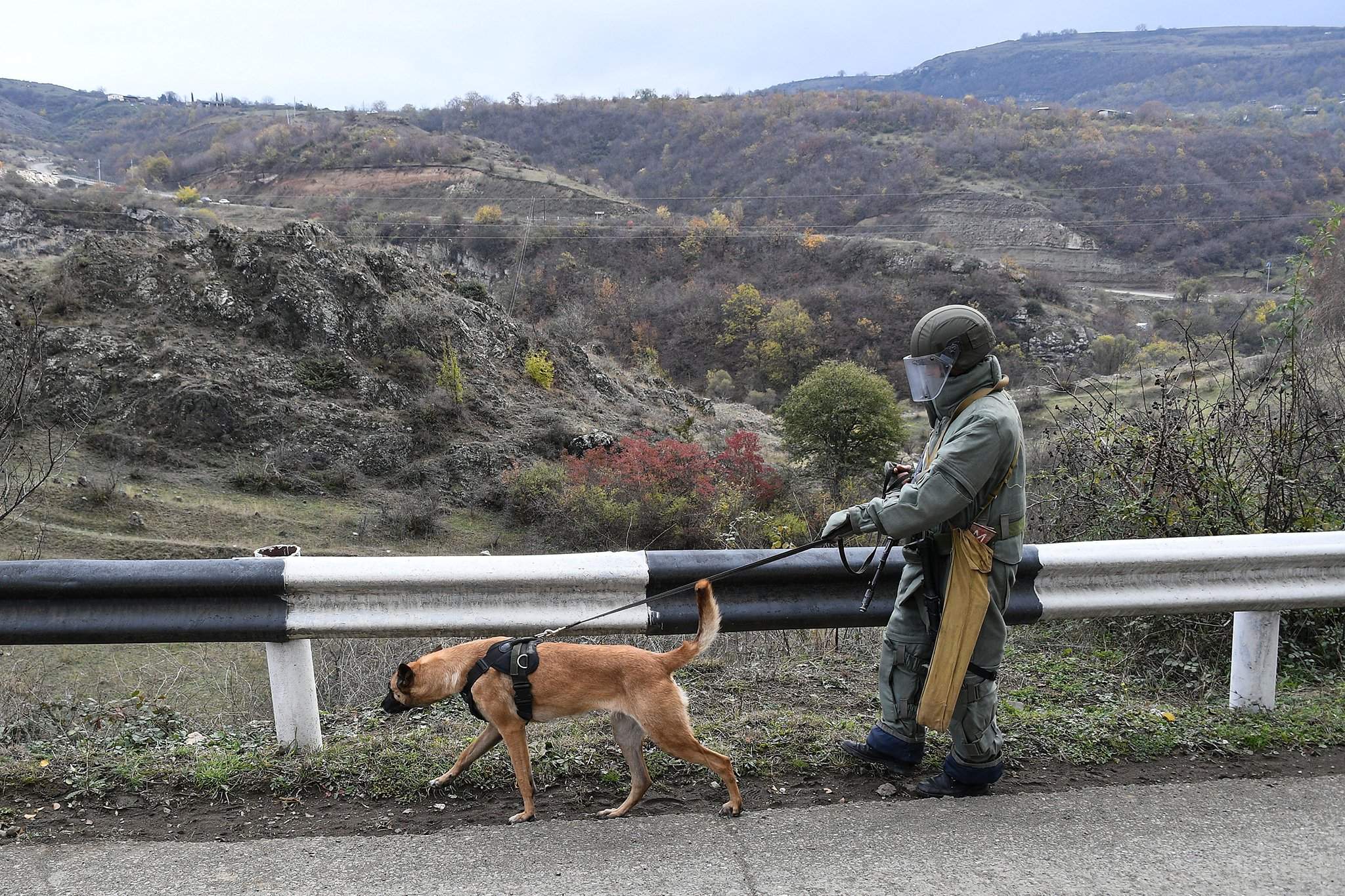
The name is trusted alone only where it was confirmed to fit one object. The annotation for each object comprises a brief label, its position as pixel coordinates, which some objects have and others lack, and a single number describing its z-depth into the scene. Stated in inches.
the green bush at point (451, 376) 1255.5
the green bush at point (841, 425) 1255.5
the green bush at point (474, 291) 1473.9
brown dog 141.8
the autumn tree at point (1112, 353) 1887.3
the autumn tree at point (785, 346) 2460.6
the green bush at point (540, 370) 1379.2
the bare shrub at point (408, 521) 1008.2
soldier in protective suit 140.1
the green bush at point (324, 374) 1229.7
